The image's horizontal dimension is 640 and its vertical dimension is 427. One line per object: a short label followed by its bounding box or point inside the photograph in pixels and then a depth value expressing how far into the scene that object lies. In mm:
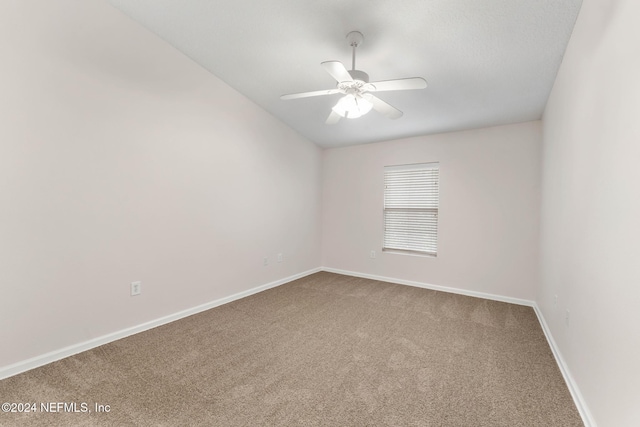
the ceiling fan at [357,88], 1887
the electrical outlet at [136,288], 2502
